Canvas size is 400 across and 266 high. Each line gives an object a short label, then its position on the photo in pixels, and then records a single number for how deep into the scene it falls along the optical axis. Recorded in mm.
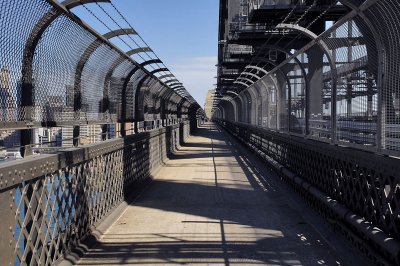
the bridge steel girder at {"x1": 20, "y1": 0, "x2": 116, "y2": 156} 4961
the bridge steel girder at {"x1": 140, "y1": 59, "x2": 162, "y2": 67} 11917
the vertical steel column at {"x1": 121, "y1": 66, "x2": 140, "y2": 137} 10077
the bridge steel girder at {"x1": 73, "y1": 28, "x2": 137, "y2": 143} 6941
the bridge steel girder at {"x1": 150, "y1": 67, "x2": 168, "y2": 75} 13726
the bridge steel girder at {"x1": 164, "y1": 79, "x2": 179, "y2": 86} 19025
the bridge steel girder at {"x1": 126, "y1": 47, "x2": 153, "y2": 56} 10088
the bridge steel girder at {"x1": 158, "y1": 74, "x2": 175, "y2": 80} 16317
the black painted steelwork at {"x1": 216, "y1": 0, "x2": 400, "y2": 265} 4871
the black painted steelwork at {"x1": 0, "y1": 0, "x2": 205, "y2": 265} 4168
